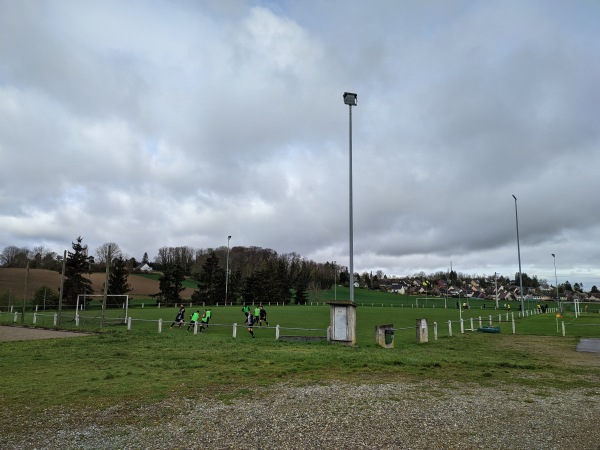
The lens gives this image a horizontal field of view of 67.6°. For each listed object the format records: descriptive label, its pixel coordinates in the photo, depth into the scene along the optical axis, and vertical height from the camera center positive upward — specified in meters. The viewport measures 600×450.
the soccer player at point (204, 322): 24.25 -1.67
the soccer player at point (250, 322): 21.73 -1.46
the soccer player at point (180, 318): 26.61 -1.59
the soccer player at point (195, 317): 24.69 -1.39
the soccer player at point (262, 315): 28.81 -1.42
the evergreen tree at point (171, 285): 71.69 +0.99
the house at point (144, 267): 142.18 +8.24
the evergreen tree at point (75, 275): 61.92 +2.04
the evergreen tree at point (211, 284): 77.83 +1.40
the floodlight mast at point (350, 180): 18.44 +4.90
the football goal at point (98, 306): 42.62 -1.93
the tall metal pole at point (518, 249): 48.12 +5.19
